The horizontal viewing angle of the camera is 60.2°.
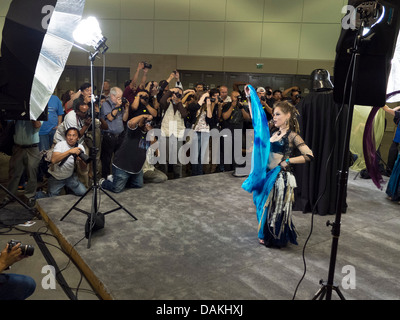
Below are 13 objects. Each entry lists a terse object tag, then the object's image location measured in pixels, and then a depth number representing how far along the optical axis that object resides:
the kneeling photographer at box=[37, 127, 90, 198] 4.38
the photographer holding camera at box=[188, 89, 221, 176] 6.12
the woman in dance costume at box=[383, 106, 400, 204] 5.12
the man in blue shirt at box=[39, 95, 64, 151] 5.48
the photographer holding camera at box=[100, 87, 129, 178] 5.52
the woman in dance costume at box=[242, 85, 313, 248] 3.41
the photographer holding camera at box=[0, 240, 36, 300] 2.04
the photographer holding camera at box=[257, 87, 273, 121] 6.77
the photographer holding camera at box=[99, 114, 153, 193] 4.92
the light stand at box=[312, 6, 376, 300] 2.16
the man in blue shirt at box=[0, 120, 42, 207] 4.48
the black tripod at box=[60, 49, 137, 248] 3.39
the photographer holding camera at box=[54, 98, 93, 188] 4.73
